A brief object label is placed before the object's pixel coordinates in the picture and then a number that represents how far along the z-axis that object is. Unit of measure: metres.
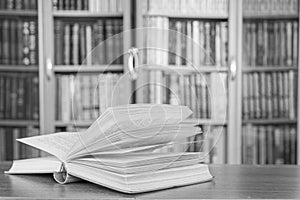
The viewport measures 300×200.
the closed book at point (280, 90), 2.58
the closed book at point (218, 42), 2.53
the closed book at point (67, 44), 2.56
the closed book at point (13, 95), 2.60
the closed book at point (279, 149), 2.62
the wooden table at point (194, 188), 0.66
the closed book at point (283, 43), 2.58
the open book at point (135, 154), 0.68
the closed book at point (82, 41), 2.57
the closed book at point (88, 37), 2.57
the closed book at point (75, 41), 2.57
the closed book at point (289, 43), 2.57
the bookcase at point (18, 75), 2.56
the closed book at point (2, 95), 2.59
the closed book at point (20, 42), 2.58
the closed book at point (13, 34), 2.58
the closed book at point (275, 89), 2.59
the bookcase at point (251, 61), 2.52
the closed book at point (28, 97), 2.58
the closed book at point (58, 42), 2.55
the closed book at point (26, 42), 2.56
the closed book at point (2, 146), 2.62
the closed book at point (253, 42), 2.56
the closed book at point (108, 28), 2.55
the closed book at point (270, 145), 2.61
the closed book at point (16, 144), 2.62
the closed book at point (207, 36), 2.55
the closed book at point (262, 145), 2.61
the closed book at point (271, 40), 2.59
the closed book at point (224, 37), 2.54
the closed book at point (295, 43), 2.57
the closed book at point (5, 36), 2.57
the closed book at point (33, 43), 2.55
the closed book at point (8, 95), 2.60
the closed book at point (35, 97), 2.56
